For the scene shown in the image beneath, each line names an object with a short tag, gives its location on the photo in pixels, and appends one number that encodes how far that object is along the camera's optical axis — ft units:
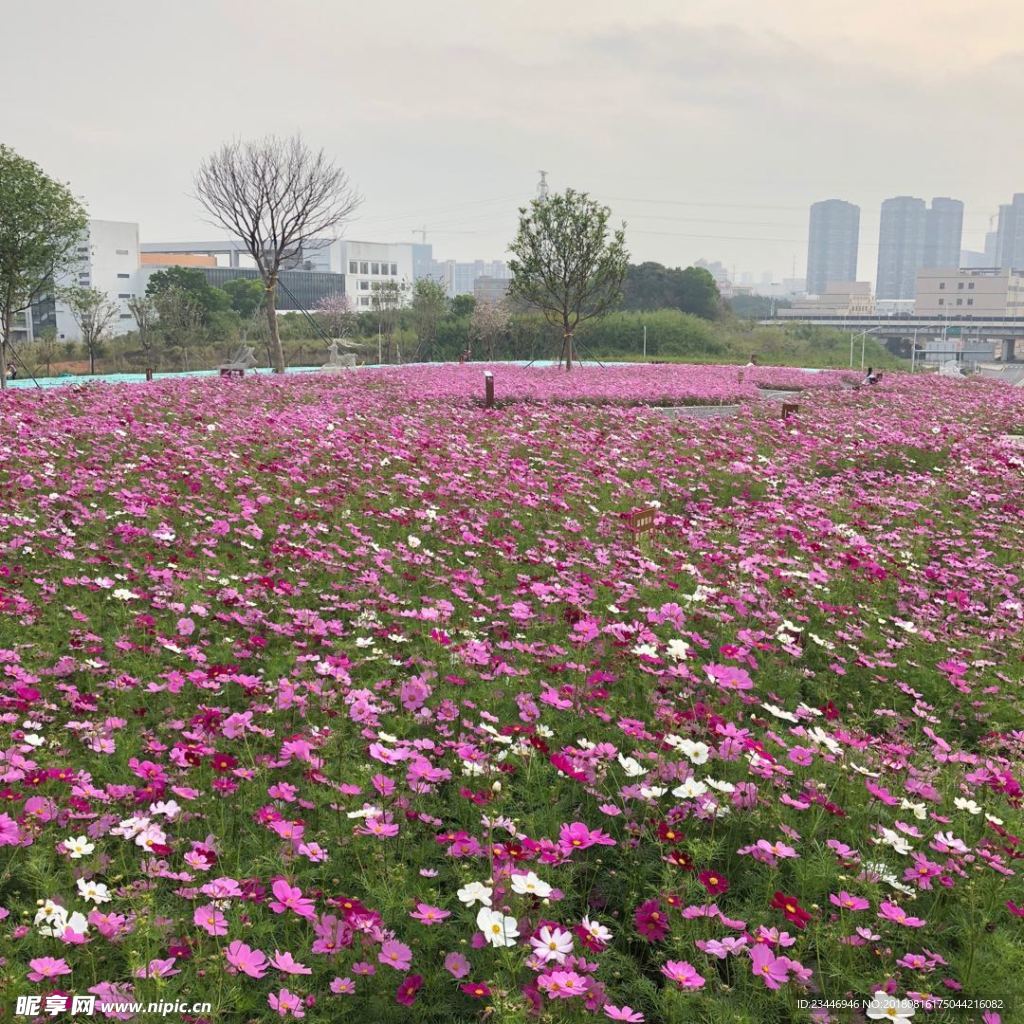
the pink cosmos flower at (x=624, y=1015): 5.46
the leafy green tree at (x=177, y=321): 131.03
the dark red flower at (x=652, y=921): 6.48
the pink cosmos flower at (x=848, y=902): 6.59
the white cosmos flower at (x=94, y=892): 6.65
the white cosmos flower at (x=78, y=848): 7.22
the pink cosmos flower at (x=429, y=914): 6.47
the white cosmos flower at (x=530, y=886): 6.04
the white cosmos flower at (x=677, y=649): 9.39
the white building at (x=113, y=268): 238.48
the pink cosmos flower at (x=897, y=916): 6.38
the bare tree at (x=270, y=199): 81.66
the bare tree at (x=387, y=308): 154.40
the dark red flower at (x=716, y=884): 6.66
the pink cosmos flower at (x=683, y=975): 5.74
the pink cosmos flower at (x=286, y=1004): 5.62
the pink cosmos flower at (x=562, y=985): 5.59
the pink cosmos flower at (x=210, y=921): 6.22
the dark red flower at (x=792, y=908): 6.48
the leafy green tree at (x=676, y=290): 200.44
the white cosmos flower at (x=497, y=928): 5.77
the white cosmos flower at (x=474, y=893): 6.22
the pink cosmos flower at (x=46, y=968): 5.77
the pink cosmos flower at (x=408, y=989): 5.87
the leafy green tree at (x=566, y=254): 80.79
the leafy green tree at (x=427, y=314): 147.33
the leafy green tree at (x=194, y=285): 173.27
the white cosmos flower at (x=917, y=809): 8.31
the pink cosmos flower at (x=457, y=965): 6.24
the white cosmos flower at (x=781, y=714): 9.49
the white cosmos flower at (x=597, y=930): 6.14
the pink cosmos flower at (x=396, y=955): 5.89
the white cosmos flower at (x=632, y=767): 7.67
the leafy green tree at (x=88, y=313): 115.14
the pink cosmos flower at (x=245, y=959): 5.84
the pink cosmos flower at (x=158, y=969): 5.85
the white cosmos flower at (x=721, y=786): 7.47
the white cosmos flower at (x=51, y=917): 6.25
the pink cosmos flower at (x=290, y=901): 6.31
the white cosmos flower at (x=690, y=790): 7.68
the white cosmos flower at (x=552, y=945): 5.75
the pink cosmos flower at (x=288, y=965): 5.61
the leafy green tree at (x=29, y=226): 61.62
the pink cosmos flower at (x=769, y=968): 5.95
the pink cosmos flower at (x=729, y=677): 9.39
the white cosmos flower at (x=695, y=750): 7.96
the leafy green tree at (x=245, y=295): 203.00
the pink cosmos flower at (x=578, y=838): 6.98
